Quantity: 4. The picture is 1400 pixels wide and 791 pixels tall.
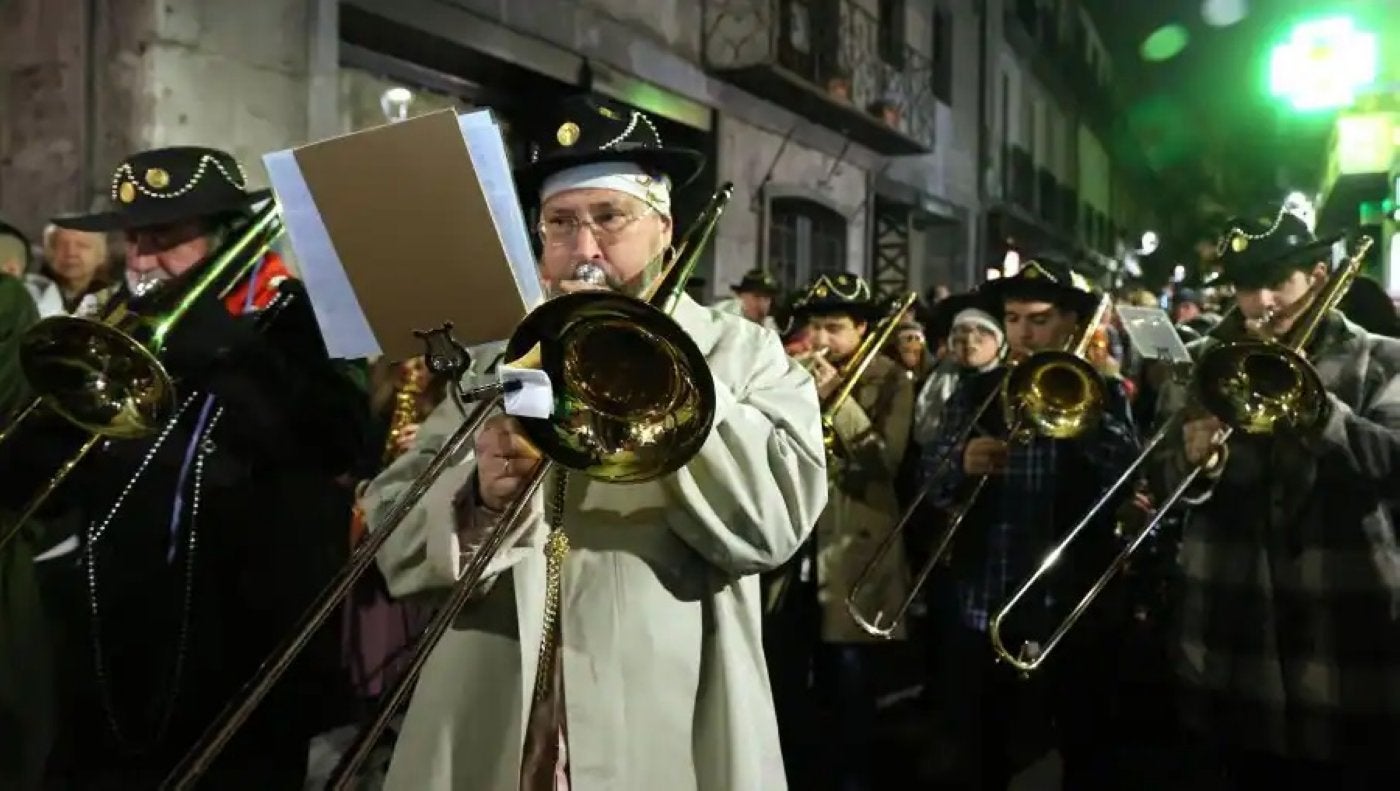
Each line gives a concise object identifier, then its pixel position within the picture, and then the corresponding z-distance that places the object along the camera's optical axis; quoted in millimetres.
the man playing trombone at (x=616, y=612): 2414
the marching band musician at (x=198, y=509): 3279
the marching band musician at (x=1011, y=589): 4809
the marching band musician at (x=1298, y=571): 3758
